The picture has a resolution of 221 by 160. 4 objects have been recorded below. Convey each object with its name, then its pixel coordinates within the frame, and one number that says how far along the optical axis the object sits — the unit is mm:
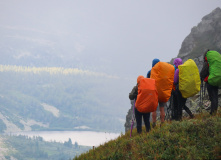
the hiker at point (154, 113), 20656
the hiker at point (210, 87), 19155
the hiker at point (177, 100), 20141
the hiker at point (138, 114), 19781
